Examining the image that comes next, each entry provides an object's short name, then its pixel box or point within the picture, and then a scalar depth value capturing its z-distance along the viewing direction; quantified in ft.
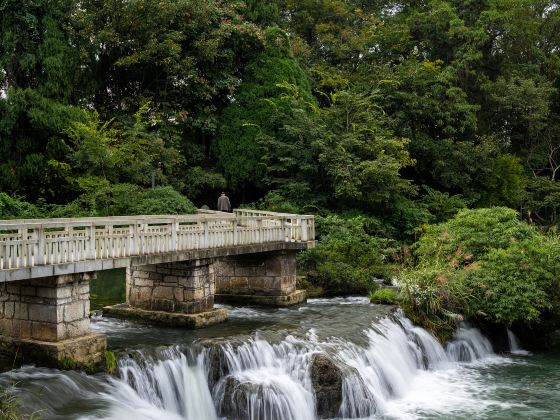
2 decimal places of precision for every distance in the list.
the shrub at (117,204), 88.53
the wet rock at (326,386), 48.70
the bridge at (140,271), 44.01
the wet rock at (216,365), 48.29
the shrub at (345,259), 80.64
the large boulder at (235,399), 45.96
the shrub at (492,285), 66.44
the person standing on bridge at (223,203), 85.30
